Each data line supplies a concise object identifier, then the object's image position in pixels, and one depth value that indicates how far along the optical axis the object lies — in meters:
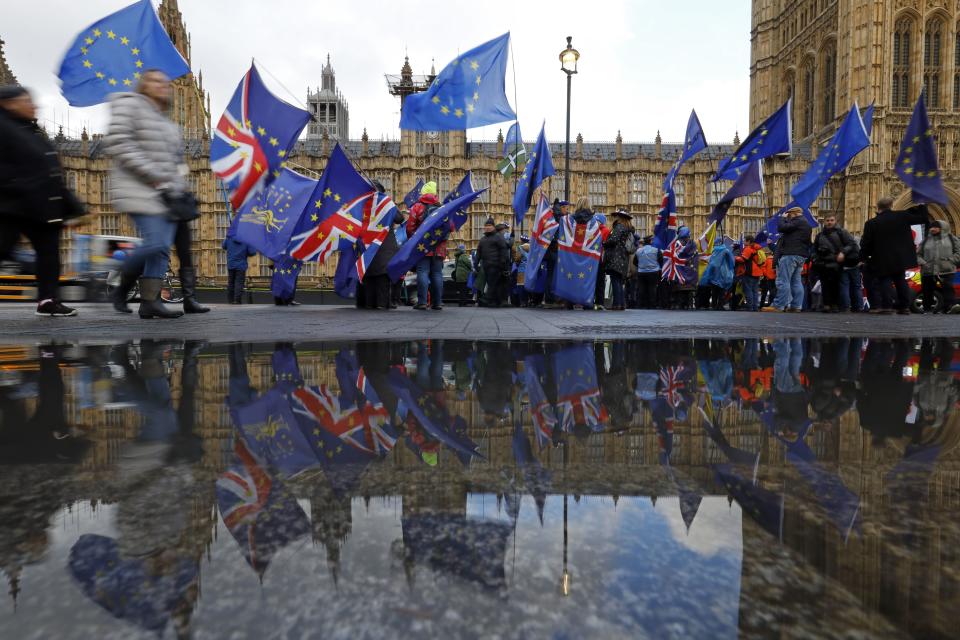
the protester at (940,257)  9.41
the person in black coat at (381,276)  7.93
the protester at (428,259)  8.05
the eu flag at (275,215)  7.61
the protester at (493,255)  10.21
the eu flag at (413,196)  10.37
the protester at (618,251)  9.45
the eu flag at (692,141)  10.11
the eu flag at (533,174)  10.25
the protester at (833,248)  8.87
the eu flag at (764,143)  9.45
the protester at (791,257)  9.09
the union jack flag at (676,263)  11.55
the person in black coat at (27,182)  3.81
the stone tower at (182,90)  44.22
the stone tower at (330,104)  65.06
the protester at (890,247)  7.94
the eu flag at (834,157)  9.20
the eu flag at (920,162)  8.19
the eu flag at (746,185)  9.40
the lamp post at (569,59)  11.37
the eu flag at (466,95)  8.72
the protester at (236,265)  9.80
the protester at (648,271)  10.77
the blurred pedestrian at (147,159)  4.04
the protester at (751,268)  10.95
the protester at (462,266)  13.47
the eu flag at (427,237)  7.85
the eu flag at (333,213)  7.52
